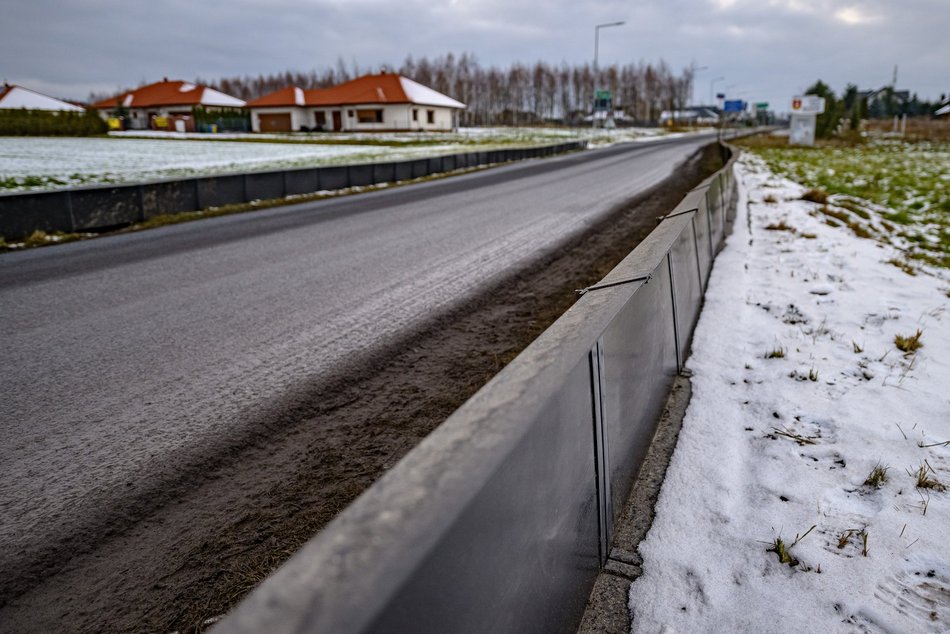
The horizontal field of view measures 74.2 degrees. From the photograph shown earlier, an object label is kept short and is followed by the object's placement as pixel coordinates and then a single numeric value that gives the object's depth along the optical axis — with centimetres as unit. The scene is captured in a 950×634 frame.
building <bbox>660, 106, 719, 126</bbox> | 14625
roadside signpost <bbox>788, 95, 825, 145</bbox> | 4258
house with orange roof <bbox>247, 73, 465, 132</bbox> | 7077
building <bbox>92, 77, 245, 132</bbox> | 8369
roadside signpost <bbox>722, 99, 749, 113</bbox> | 7489
